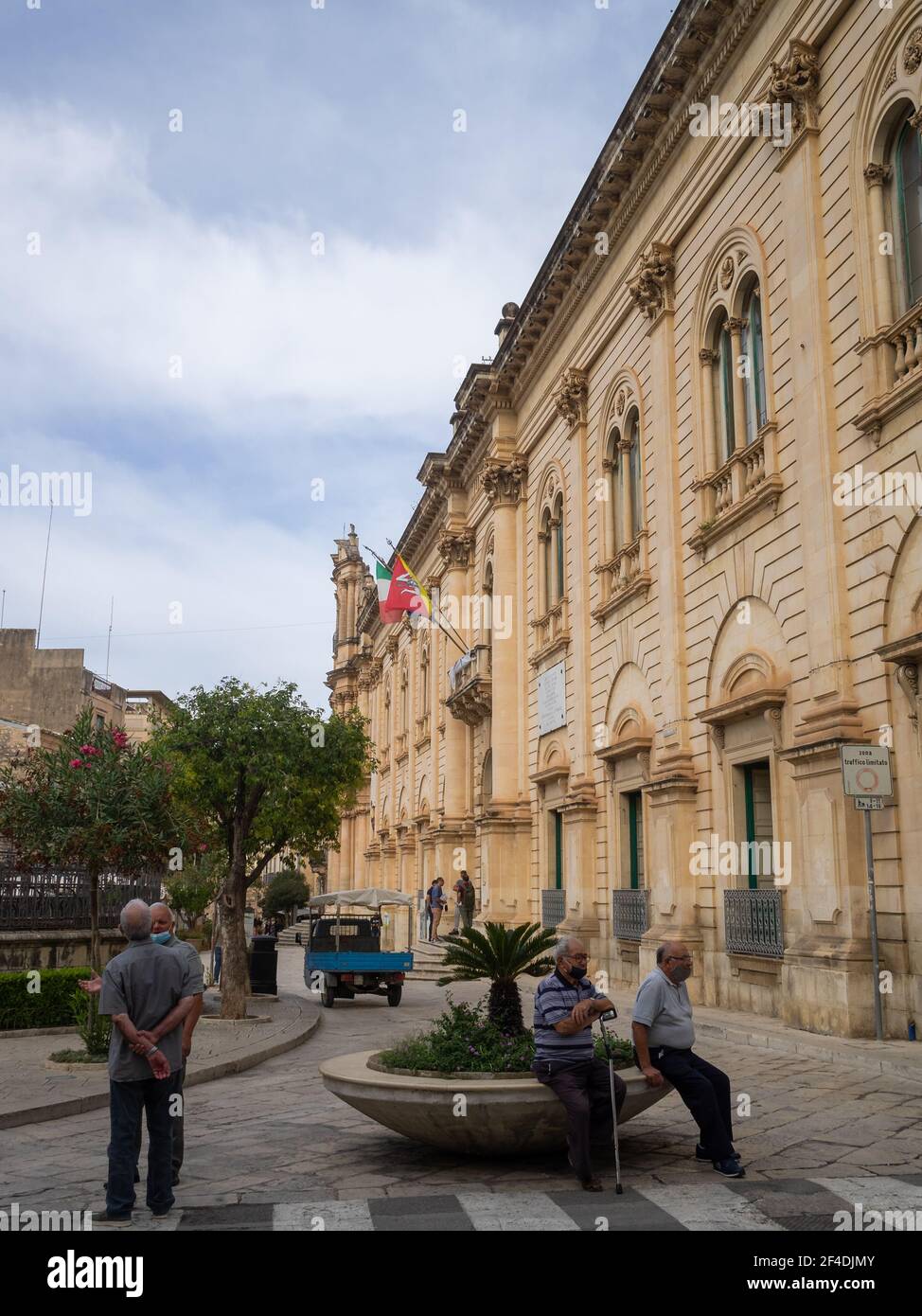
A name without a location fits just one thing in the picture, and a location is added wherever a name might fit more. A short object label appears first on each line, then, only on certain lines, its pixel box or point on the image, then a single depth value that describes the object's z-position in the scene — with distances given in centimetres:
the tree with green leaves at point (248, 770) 1803
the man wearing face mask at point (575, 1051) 700
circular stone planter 715
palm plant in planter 820
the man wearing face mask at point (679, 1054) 720
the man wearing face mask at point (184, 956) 734
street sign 1209
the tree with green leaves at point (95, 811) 1555
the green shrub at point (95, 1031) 1243
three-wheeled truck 2109
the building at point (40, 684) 5334
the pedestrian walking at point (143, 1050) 641
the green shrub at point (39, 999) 1579
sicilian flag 3344
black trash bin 2205
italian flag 3428
